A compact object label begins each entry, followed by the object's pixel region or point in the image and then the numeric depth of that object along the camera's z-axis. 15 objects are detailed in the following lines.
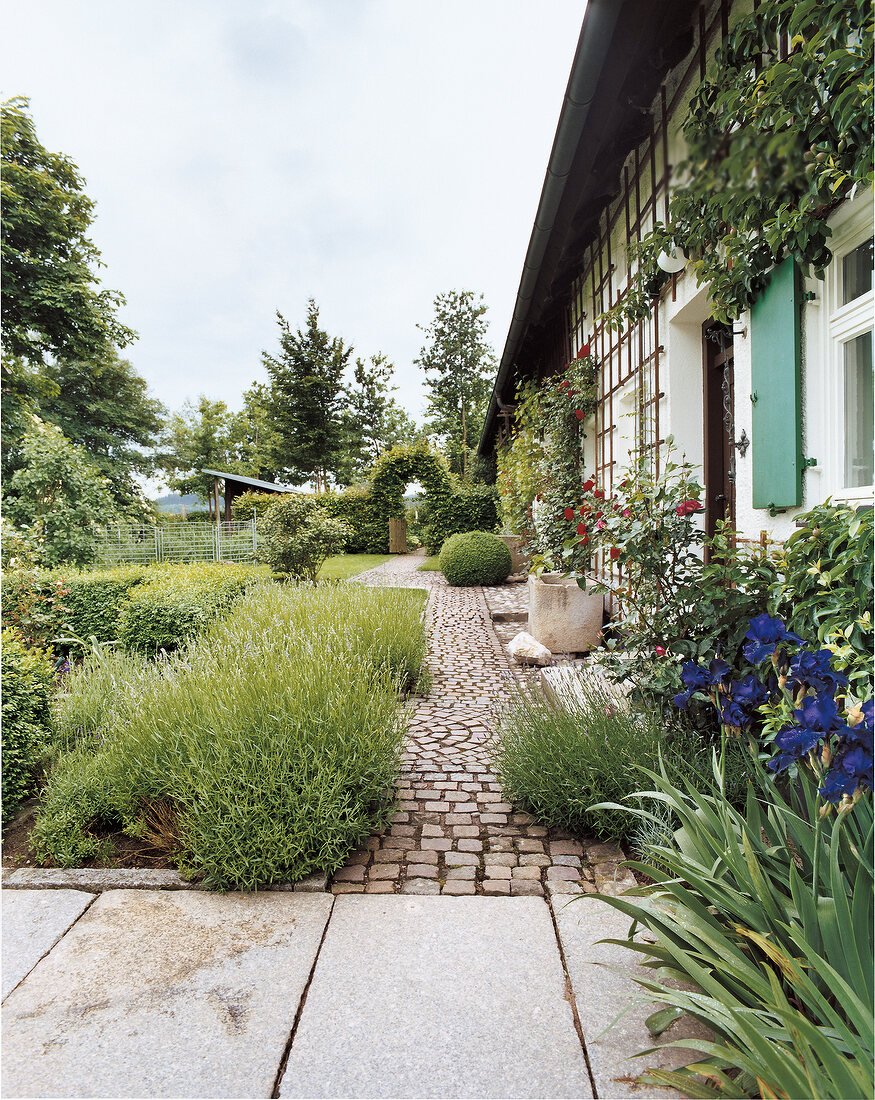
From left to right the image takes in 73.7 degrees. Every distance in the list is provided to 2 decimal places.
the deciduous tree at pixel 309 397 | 27.06
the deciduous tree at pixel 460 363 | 27.83
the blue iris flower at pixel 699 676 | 2.46
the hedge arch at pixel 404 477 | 15.47
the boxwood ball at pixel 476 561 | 10.25
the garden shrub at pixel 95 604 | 6.38
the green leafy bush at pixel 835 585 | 1.75
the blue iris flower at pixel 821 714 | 1.51
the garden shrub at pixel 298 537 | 9.64
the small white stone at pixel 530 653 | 5.26
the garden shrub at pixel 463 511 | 15.38
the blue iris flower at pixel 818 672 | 1.65
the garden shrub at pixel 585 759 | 2.44
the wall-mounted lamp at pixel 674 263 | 3.79
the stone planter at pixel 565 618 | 5.55
